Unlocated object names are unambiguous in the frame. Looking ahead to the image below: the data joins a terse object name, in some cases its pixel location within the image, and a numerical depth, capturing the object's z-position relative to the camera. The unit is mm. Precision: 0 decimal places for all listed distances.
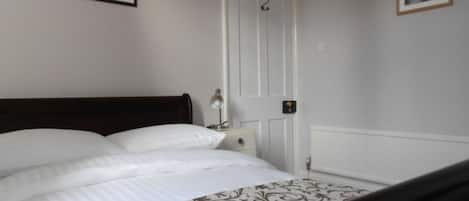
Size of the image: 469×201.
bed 1265
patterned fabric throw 1232
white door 2924
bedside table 2420
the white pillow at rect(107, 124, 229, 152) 1844
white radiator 2486
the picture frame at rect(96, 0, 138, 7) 2262
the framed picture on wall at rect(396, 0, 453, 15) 2453
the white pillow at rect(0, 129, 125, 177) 1438
